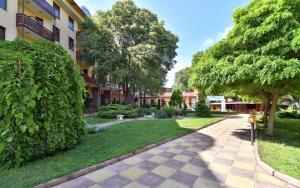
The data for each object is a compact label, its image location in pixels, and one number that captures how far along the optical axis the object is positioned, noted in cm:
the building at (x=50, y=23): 849
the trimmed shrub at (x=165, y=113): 1145
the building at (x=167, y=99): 2714
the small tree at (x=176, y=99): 1859
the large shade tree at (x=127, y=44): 1289
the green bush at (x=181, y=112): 1337
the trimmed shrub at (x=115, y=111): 1039
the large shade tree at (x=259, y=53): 419
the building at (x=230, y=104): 2393
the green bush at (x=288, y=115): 1469
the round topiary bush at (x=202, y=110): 1361
